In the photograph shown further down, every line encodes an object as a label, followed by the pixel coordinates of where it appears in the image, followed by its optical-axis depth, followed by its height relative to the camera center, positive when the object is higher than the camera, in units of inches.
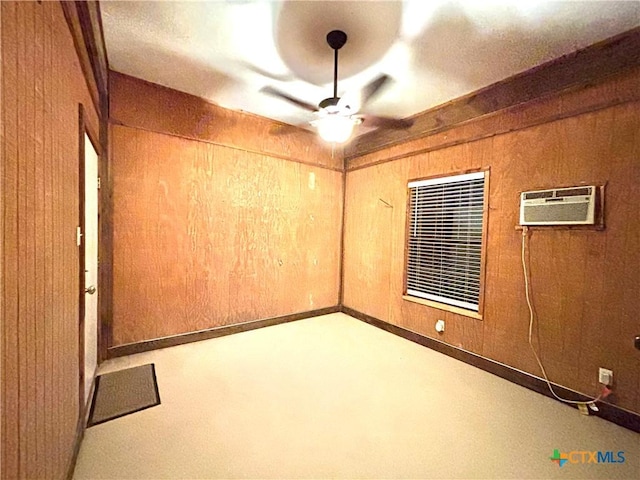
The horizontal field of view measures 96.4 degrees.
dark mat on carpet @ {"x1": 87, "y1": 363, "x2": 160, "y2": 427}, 76.5 -50.1
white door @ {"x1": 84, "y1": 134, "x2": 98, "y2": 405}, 81.2 -13.0
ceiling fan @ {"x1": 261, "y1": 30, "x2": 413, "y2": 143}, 79.6 +36.1
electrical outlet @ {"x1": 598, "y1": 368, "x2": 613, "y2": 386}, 77.9 -37.9
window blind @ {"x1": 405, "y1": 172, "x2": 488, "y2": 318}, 110.9 -2.6
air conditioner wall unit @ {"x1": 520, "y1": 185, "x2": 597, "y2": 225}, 80.9 +9.3
